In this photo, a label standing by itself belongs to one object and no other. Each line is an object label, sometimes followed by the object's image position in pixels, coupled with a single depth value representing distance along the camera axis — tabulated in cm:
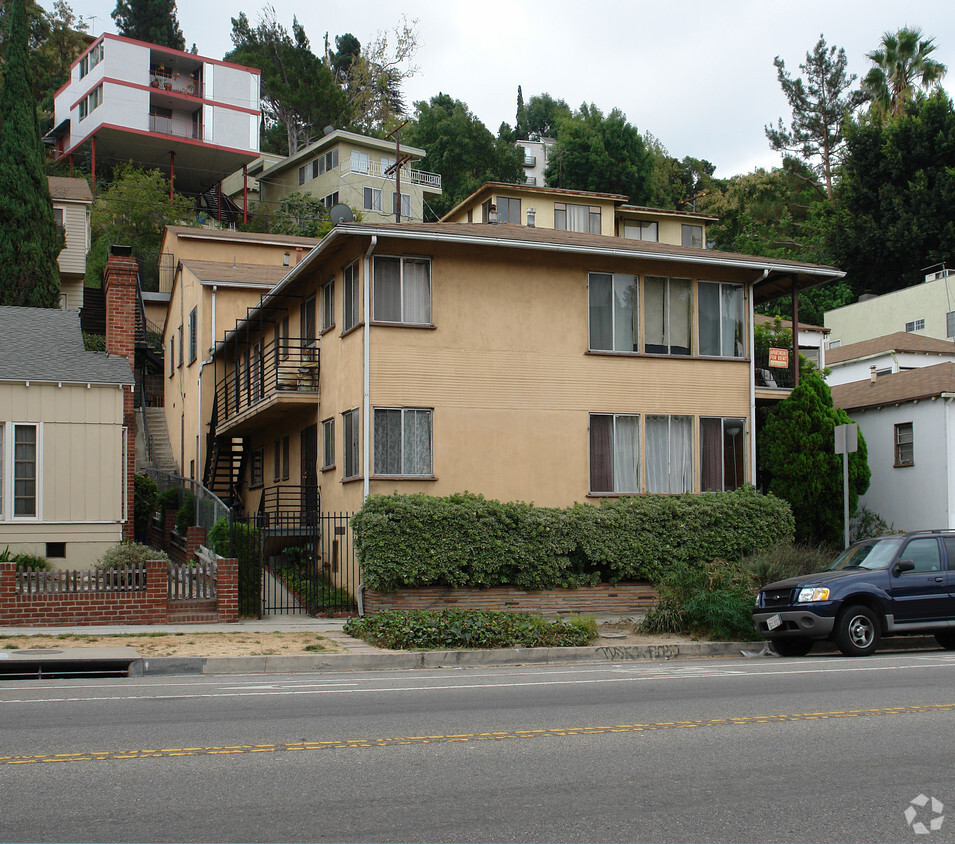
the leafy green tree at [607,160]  6938
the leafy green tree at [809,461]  2314
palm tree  6000
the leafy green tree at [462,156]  7350
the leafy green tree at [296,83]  7350
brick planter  1900
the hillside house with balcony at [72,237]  4456
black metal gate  1875
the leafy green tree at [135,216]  5303
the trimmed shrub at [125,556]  1888
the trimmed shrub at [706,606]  1673
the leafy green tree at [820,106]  7144
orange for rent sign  2436
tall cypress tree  3797
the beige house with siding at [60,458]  1986
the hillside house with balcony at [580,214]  4797
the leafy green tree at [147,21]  7819
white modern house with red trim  5769
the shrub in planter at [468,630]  1555
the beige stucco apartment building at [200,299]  3212
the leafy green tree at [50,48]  6669
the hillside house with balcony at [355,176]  6244
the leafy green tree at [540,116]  11198
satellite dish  2850
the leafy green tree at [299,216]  5859
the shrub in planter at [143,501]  2706
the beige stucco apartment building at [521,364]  2084
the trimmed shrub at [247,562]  1859
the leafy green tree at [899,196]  5156
